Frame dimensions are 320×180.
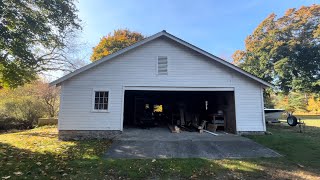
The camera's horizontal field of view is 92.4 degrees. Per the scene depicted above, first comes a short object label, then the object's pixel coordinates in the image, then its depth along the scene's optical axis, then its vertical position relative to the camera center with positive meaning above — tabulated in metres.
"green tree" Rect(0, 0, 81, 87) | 8.18 +4.47
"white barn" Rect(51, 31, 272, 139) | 7.88 +1.16
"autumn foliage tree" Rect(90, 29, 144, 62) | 21.69 +8.63
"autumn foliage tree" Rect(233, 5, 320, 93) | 17.27 +6.18
